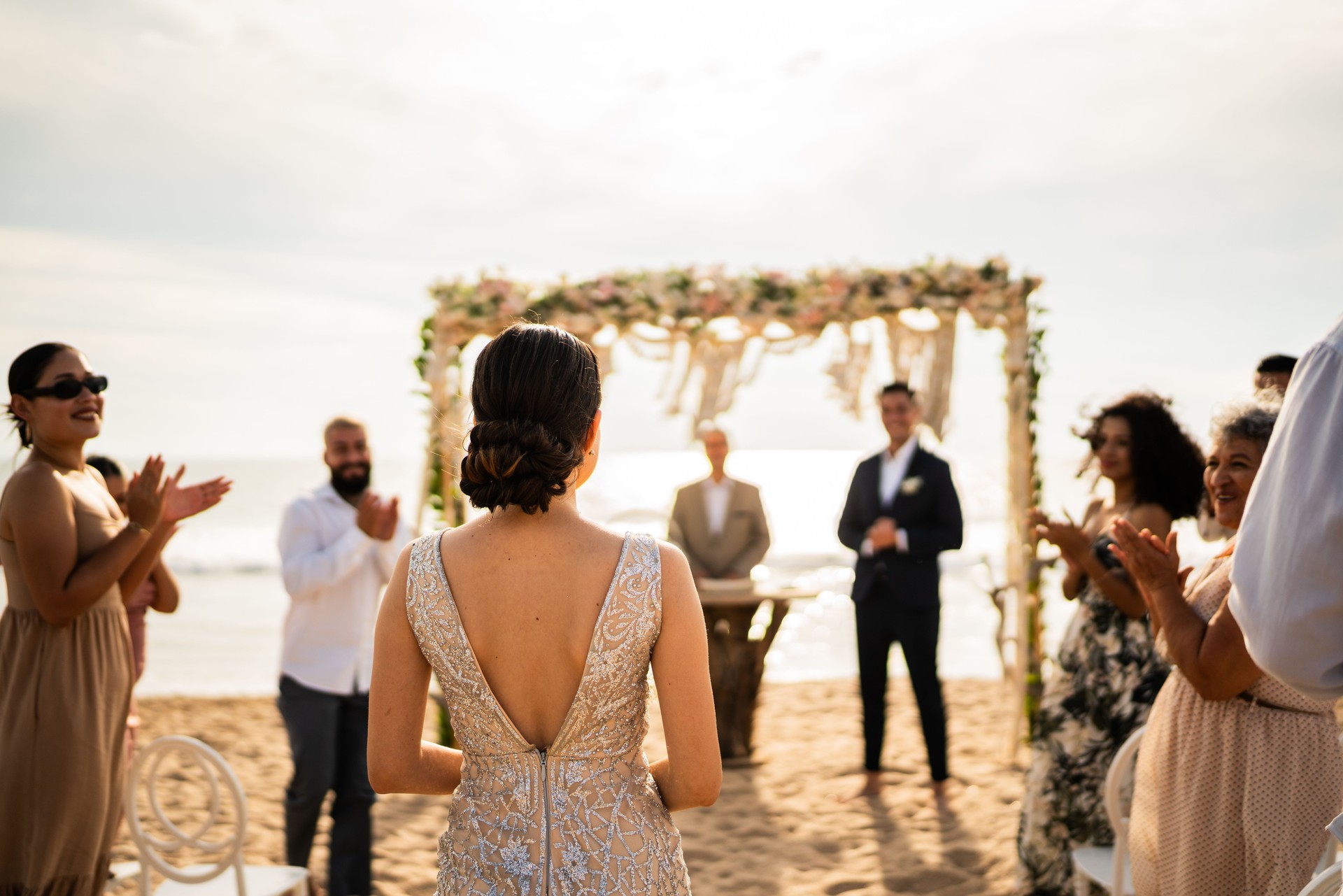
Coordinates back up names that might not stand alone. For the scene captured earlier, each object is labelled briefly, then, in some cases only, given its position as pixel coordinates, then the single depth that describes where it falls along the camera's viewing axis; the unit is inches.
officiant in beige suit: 270.5
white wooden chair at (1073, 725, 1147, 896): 114.7
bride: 64.9
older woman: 89.3
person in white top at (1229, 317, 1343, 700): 48.3
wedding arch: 259.0
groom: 229.3
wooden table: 263.4
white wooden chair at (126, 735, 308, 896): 115.0
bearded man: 157.5
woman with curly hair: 142.9
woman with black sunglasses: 112.7
